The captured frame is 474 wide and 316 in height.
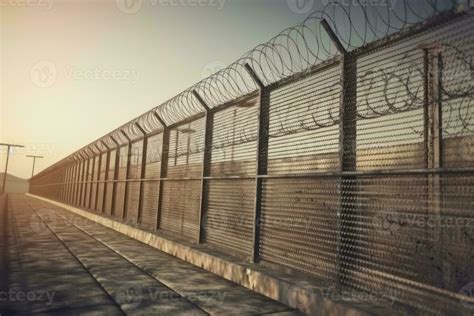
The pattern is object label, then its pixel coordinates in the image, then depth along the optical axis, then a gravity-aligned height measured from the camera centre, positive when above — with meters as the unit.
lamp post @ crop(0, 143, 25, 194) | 57.28 +6.46
